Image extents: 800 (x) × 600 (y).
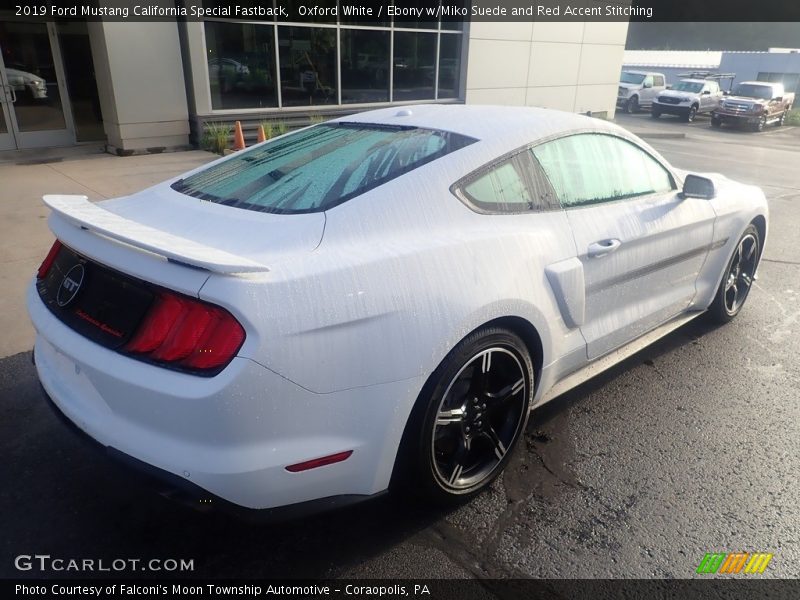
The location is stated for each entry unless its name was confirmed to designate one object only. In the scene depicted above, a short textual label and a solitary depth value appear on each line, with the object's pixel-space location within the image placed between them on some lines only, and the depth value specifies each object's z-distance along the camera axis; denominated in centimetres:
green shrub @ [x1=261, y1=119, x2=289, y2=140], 1245
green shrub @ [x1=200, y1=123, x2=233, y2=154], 1140
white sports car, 187
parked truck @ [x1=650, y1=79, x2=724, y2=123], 2678
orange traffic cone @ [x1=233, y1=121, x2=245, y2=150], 1125
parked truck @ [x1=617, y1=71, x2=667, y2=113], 2894
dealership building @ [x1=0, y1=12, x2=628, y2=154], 1100
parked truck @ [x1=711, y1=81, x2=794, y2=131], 2497
